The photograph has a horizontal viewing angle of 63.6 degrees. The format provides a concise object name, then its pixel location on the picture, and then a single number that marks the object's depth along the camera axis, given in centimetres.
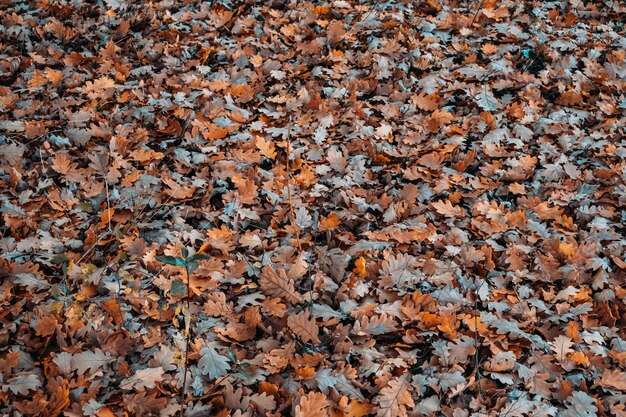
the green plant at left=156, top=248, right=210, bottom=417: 203
